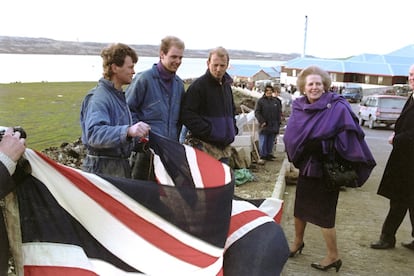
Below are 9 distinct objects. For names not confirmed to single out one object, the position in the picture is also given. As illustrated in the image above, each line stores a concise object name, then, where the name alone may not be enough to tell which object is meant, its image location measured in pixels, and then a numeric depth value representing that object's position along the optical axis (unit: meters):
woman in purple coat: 3.99
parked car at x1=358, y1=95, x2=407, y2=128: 21.15
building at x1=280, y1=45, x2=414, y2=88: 64.81
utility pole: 66.31
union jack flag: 2.29
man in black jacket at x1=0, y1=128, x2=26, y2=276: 2.12
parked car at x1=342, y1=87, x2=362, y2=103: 42.50
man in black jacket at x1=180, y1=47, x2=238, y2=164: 4.27
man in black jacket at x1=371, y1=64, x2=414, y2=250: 4.84
